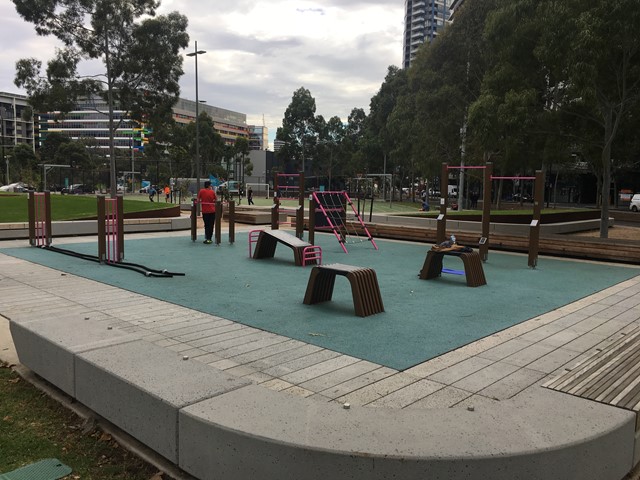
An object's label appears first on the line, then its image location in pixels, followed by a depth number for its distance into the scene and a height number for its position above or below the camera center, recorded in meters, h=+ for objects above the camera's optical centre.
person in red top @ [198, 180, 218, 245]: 13.51 -0.64
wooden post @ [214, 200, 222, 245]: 14.02 -1.12
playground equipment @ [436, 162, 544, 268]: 10.89 -0.53
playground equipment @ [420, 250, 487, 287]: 8.63 -1.36
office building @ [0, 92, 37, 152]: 110.44 +12.28
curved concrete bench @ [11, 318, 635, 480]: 2.39 -1.26
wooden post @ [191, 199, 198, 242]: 14.29 -1.16
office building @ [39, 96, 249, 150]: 124.25 +15.09
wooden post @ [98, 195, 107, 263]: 10.17 -1.01
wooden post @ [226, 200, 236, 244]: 14.31 -1.17
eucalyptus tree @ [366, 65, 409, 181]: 54.03 +8.56
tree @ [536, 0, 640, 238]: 12.02 +3.52
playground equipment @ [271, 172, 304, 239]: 14.56 -0.81
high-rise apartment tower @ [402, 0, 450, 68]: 148.50 +50.17
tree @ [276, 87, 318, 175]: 75.75 +8.53
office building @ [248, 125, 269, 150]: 169.12 +16.99
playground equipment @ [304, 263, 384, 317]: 6.41 -1.32
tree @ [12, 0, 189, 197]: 30.20 +7.82
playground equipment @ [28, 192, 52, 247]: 11.96 -1.13
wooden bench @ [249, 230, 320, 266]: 10.58 -1.29
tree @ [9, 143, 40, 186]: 64.19 +2.49
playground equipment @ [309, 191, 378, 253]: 14.00 -0.68
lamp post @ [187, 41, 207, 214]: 29.92 +7.58
